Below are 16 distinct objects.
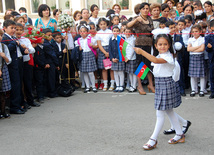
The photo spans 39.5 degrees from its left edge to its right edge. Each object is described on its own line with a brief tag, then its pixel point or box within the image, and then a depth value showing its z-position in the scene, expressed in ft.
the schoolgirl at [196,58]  22.75
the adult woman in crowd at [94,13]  30.68
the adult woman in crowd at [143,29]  23.39
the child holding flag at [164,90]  13.57
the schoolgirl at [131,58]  25.08
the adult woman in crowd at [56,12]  34.44
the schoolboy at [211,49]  21.94
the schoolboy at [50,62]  23.89
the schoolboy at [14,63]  19.20
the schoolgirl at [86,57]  25.96
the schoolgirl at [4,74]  18.33
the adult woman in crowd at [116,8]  32.40
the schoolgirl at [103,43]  26.16
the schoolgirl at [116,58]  25.29
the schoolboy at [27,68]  20.58
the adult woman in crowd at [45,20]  26.84
